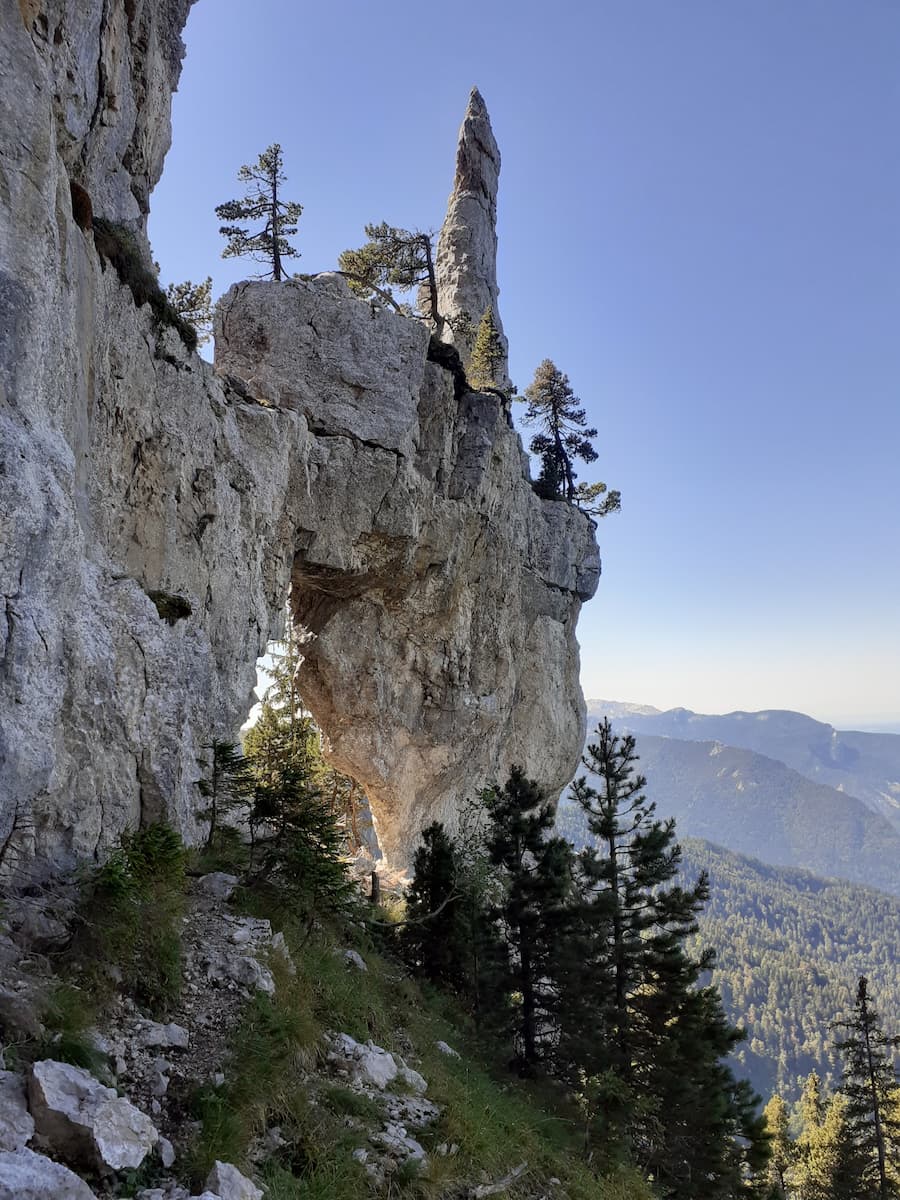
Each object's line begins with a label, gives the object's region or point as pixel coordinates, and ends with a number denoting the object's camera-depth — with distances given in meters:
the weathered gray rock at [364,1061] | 9.23
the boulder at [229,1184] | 5.52
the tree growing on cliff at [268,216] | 27.55
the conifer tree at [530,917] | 17.95
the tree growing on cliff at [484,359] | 37.44
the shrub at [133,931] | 7.39
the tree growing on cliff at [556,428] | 46.03
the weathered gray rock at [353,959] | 13.54
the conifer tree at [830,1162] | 29.08
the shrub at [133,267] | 13.52
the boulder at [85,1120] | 5.01
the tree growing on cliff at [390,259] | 36.41
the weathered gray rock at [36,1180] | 4.11
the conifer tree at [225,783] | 11.69
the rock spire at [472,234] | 45.56
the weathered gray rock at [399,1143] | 8.01
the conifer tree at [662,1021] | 17.78
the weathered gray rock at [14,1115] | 4.71
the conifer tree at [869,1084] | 28.44
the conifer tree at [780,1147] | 41.66
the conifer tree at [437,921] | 17.92
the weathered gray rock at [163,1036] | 6.99
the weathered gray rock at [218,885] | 11.16
